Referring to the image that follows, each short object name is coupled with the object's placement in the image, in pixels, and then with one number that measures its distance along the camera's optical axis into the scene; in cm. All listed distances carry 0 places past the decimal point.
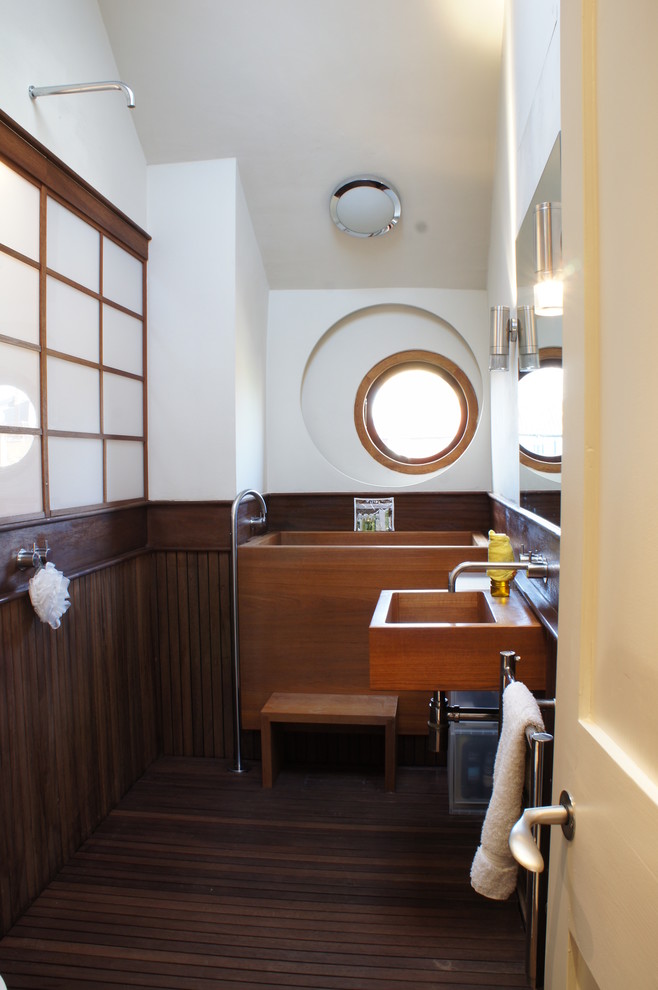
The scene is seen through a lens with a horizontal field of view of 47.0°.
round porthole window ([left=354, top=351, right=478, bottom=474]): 398
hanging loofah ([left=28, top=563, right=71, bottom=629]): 219
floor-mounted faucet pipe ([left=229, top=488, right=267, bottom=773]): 315
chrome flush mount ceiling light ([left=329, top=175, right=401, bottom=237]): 343
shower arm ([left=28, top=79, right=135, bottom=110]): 229
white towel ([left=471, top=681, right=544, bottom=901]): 131
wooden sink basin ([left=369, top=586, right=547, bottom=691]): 190
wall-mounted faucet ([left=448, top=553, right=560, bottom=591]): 184
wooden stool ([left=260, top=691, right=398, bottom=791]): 293
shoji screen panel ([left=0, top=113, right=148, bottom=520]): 224
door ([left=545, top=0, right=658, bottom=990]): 63
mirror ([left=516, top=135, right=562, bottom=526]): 178
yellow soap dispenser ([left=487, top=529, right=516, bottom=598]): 227
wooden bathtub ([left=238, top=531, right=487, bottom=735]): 316
